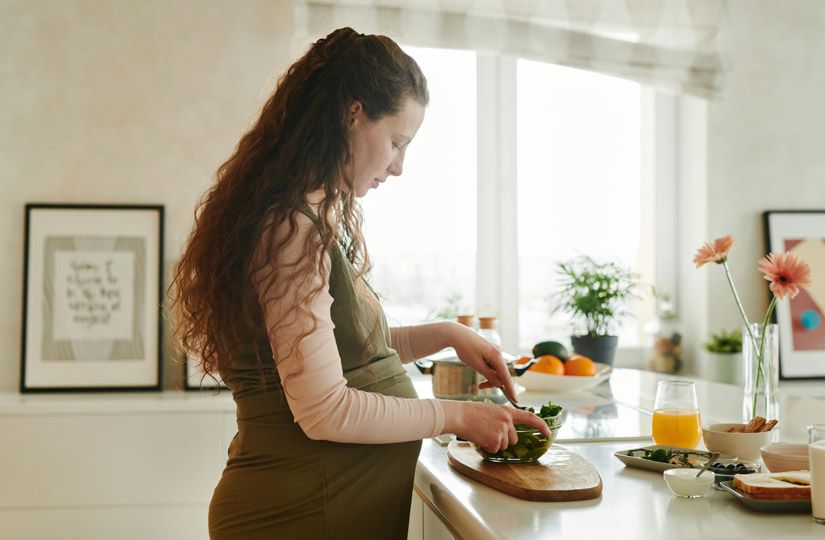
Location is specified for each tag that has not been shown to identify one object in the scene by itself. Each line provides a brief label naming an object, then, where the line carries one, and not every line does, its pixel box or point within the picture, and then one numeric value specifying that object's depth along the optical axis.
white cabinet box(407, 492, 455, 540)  1.36
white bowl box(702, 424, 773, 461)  1.43
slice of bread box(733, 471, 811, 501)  1.14
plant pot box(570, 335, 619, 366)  2.72
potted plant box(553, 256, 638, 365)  2.73
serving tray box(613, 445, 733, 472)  1.37
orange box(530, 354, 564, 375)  2.32
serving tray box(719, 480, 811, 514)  1.13
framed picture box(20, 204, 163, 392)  2.90
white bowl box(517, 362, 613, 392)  2.31
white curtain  3.05
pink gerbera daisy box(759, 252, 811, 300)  1.56
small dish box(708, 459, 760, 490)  1.29
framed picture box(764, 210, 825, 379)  3.37
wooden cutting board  1.20
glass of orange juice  1.53
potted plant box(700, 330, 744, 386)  3.15
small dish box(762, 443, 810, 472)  1.27
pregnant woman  1.18
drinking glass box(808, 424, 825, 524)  1.09
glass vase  1.65
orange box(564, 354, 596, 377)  2.34
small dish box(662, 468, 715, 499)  1.21
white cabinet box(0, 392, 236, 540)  2.63
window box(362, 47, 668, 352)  3.41
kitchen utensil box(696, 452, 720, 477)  1.20
